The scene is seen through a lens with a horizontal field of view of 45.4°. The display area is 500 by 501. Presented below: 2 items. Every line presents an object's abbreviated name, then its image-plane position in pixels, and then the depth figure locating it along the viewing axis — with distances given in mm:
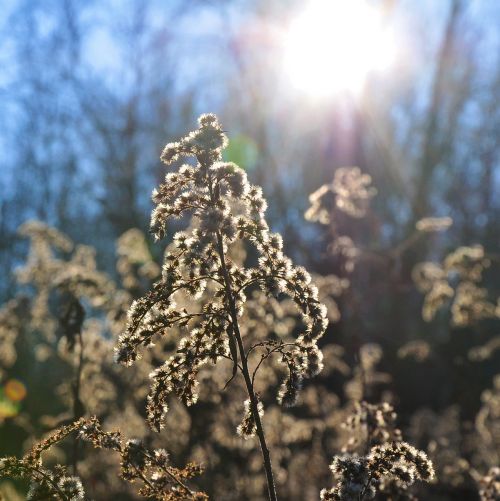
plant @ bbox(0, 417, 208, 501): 2188
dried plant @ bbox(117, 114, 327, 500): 2244
